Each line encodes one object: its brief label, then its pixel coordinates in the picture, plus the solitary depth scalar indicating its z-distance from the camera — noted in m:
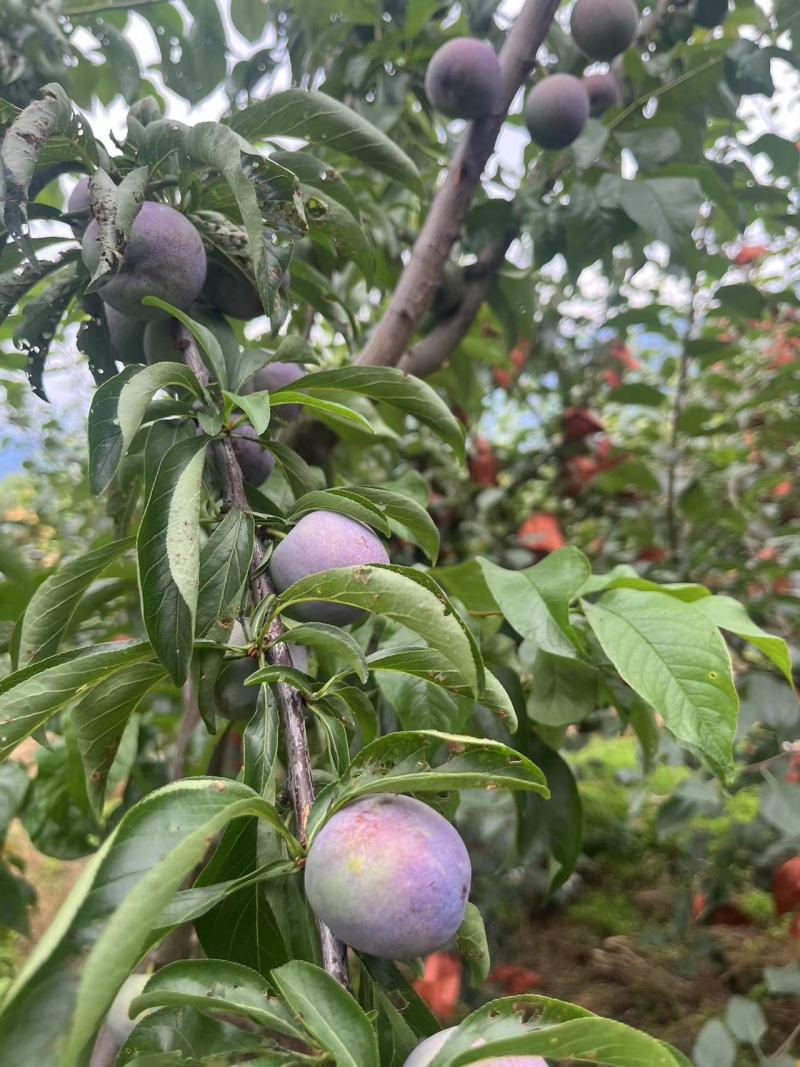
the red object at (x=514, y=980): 1.62
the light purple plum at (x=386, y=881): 0.38
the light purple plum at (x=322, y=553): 0.51
